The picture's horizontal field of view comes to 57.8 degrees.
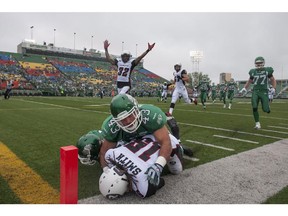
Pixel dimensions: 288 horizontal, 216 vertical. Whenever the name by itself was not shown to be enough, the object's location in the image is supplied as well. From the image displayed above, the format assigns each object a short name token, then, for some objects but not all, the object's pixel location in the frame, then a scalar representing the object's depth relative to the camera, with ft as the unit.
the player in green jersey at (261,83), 25.22
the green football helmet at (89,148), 11.66
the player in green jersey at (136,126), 9.00
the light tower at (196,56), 194.35
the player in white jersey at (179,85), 32.10
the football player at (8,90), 76.43
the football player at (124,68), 25.25
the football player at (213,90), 82.31
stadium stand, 135.33
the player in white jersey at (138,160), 8.78
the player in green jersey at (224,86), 66.70
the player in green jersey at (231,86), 60.68
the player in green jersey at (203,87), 55.49
